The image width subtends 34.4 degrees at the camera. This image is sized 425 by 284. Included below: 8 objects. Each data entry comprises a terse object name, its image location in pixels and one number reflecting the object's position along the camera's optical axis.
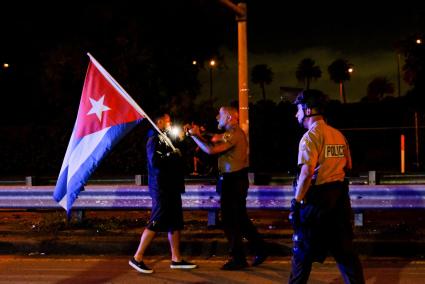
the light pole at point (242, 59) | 12.31
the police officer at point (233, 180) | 7.80
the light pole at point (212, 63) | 29.17
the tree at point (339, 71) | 108.79
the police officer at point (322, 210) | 5.51
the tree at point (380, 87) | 105.92
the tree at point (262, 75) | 116.19
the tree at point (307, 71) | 113.50
